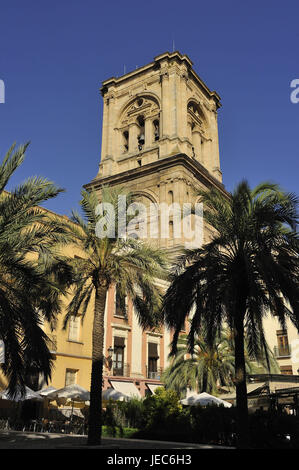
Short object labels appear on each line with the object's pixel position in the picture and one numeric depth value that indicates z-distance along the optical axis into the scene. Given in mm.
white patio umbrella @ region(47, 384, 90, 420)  22500
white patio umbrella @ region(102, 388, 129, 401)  24547
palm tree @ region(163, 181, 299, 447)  14312
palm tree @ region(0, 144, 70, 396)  12109
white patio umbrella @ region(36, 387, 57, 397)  22217
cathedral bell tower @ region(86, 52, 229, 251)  46000
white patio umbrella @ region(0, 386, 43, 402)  20688
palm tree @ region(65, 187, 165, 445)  16516
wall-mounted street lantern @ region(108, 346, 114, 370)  26855
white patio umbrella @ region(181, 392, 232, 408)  23219
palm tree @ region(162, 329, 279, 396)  26375
